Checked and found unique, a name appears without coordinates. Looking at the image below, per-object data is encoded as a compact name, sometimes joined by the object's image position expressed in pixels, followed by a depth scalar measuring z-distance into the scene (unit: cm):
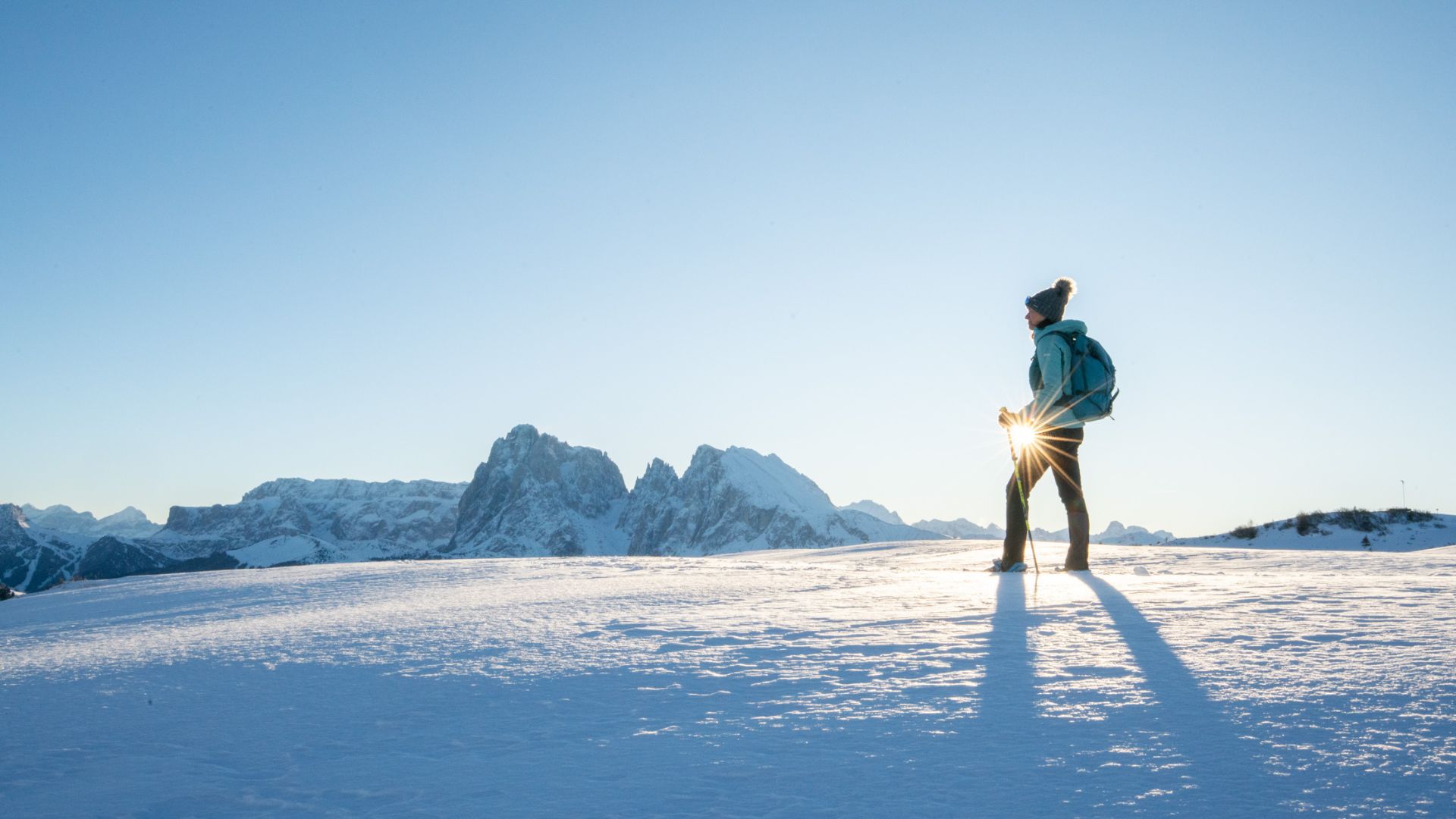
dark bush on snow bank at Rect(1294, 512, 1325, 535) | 1619
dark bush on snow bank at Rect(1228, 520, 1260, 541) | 1660
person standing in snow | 747
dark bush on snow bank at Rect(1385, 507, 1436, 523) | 1589
